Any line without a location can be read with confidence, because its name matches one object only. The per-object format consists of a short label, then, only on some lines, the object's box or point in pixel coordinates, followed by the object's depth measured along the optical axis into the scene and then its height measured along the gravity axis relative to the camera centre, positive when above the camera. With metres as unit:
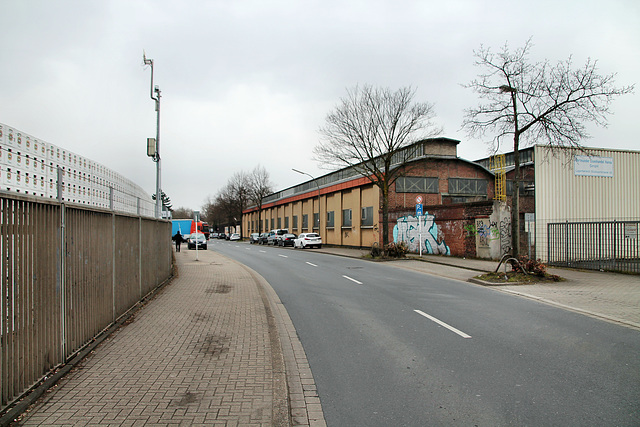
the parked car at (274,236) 48.47 -1.93
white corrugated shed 19.83 +1.57
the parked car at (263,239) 54.51 -2.48
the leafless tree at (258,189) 68.88 +5.27
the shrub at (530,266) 13.45 -1.57
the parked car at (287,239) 45.28 -2.08
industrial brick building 23.56 +1.11
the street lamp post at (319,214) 44.53 +0.65
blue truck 60.00 -0.64
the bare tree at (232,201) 72.25 +3.76
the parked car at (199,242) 39.75 -2.14
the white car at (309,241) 39.25 -1.99
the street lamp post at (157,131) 17.05 +3.83
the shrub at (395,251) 23.69 -1.80
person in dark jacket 34.44 -1.54
